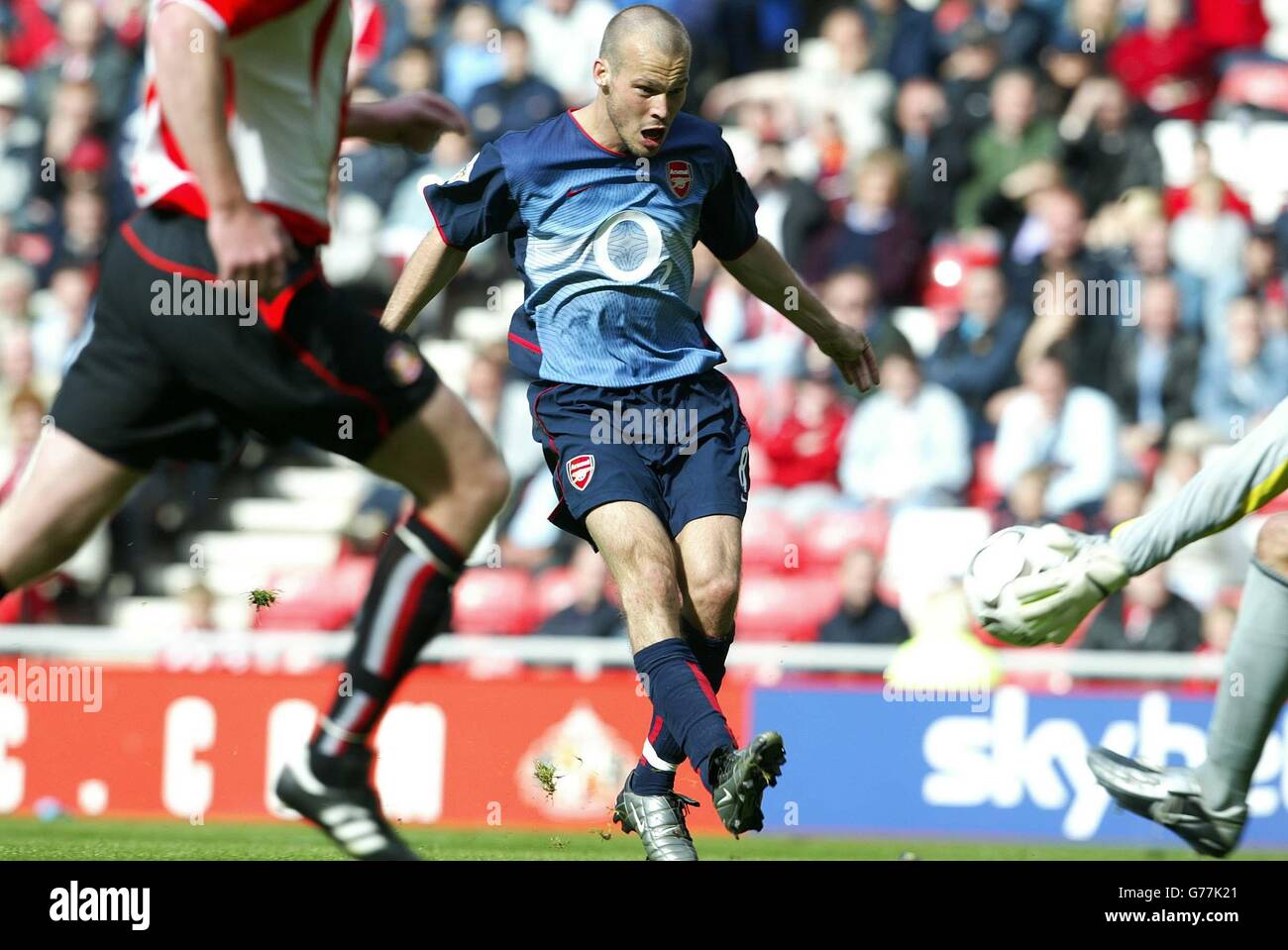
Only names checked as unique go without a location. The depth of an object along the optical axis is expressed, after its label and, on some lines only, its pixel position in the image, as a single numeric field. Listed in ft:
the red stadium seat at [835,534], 36.29
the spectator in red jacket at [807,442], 37.09
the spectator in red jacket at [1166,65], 44.09
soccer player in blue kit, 19.35
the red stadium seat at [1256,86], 44.34
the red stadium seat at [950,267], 41.27
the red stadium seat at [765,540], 36.37
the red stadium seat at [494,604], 35.94
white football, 17.46
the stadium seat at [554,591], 35.55
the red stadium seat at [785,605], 36.06
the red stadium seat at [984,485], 36.96
